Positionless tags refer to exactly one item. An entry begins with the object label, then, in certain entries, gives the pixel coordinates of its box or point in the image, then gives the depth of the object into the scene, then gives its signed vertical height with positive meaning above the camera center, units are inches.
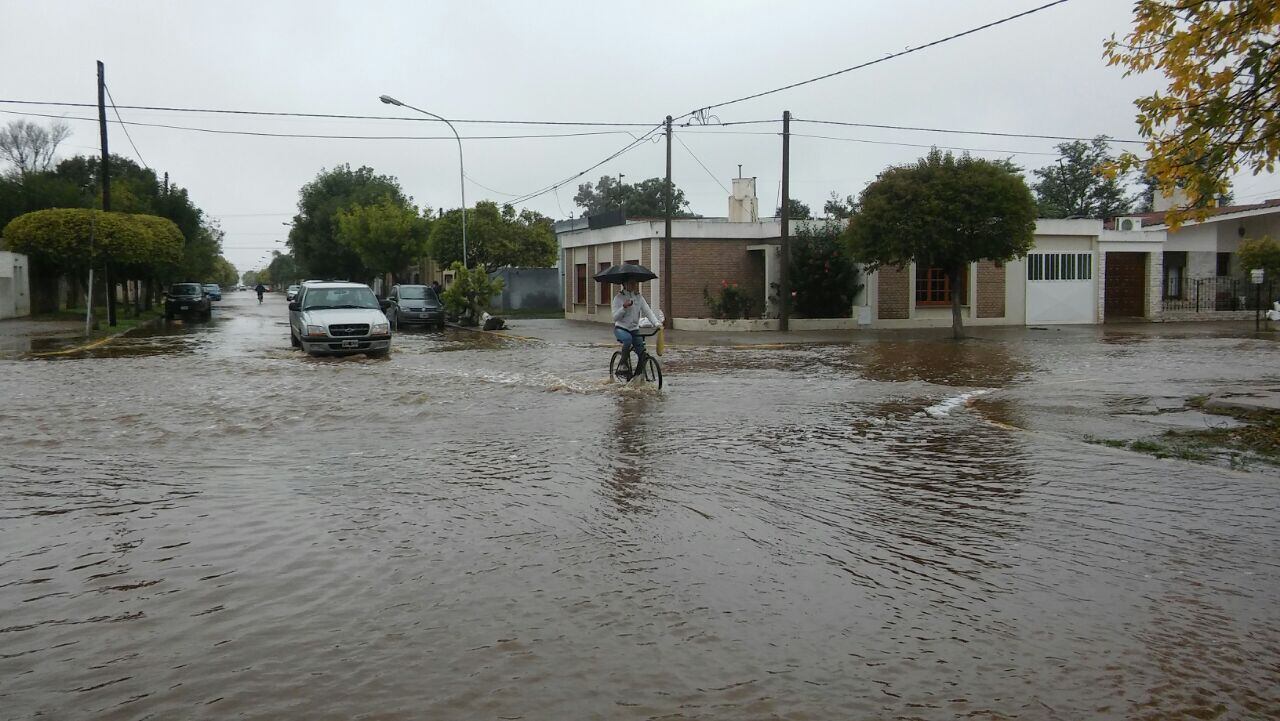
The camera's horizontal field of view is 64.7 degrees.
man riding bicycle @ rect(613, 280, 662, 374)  587.8 -3.9
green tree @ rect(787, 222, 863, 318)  1282.0 +55.6
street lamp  1310.3 +274.9
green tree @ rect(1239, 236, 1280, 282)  1380.4 +76.3
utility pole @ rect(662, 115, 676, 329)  1219.9 +40.0
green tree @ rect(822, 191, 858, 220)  2528.3 +285.0
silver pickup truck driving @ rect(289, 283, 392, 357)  805.2 -7.3
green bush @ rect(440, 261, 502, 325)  1359.5 +29.1
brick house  1310.3 +50.9
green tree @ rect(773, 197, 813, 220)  2856.3 +307.5
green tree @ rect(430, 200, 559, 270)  1847.9 +137.9
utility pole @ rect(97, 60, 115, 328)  1189.1 +166.3
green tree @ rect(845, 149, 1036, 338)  1023.0 +100.6
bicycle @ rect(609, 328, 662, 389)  586.6 -33.3
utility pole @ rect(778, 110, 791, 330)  1147.3 +65.0
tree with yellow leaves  367.6 +81.2
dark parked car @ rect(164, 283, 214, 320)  1603.1 +15.1
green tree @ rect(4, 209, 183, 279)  1203.2 +93.0
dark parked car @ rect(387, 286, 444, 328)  1275.8 +6.2
